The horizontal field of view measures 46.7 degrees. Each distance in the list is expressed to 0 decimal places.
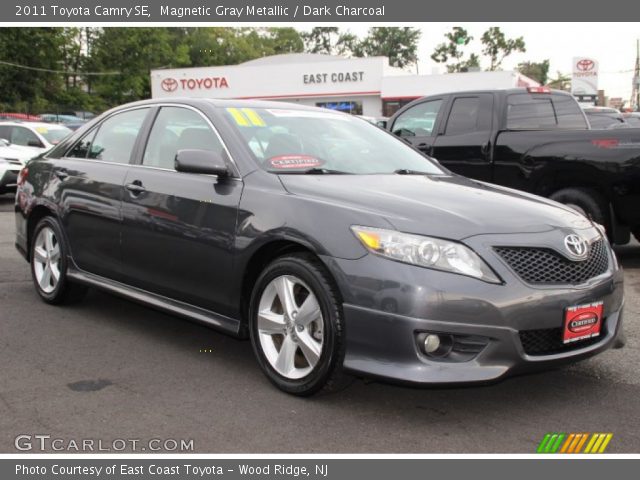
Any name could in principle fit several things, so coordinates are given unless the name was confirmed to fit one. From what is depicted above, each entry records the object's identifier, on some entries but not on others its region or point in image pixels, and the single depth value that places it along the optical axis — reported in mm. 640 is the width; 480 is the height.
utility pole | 62547
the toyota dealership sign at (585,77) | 53500
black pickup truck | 7383
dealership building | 39938
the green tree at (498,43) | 87750
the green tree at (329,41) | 104875
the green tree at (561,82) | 96625
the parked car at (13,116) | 30953
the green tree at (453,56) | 88062
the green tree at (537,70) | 98938
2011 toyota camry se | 3461
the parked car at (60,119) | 40862
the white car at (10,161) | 13391
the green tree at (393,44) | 101312
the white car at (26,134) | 15363
